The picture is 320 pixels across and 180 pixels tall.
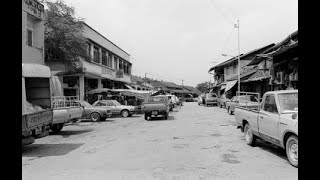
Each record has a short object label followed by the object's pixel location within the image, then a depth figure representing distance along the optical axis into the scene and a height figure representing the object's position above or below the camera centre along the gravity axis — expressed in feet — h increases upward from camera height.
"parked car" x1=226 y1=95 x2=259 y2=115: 81.45 -3.29
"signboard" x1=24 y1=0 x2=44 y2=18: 65.60 +17.47
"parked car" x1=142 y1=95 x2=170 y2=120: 74.23 -3.69
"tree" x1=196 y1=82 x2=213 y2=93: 440.94 +8.44
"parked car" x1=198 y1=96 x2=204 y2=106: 175.81 -4.17
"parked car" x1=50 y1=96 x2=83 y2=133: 47.42 -2.97
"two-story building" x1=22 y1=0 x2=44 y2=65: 64.38 +12.62
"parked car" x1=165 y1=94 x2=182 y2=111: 138.72 -4.08
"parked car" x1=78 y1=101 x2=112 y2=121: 73.20 -4.52
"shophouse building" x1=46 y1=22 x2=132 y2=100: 96.53 +7.89
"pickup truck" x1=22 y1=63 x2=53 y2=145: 32.30 -1.44
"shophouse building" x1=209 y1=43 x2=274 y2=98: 133.39 +11.11
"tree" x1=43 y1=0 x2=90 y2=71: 88.89 +15.77
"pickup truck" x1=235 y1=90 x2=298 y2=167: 24.77 -2.52
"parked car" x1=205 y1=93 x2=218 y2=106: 149.11 -3.45
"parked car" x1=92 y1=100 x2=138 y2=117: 85.97 -4.27
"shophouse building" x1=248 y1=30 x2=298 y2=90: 47.62 +4.43
